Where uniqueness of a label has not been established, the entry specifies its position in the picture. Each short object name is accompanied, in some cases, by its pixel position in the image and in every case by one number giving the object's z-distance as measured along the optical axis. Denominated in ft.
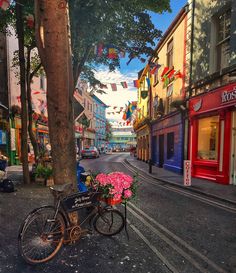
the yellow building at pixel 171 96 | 42.27
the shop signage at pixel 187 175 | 29.22
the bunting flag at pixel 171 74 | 46.82
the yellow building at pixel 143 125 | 72.09
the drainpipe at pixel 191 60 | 39.32
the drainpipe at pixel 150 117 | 67.00
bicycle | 10.38
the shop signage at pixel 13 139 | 50.44
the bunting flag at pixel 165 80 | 49.61
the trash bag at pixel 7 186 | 24.00
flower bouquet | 12.21
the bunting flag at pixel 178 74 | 43.06
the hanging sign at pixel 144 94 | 66.31
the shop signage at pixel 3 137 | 47.44
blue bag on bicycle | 17.61
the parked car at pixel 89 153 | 91.56
